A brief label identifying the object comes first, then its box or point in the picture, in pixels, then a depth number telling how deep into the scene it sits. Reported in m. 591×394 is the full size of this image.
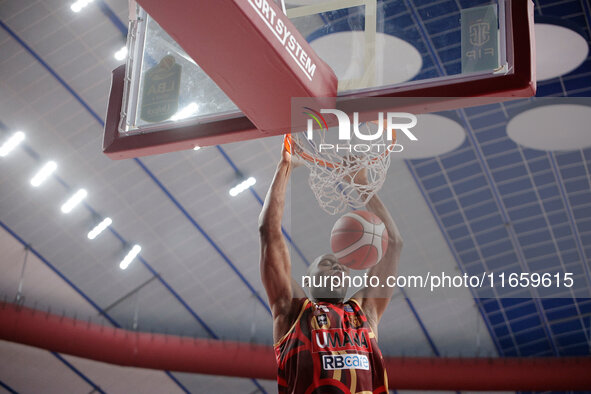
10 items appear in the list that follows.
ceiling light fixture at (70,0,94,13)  13.14
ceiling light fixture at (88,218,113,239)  15.95
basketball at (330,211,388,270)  5.97
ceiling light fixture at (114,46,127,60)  14.03
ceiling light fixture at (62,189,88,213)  15.62
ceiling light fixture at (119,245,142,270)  16.33
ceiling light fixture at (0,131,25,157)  14.78
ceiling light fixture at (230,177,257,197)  15.56
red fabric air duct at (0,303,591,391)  15.72
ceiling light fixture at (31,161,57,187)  15.27
